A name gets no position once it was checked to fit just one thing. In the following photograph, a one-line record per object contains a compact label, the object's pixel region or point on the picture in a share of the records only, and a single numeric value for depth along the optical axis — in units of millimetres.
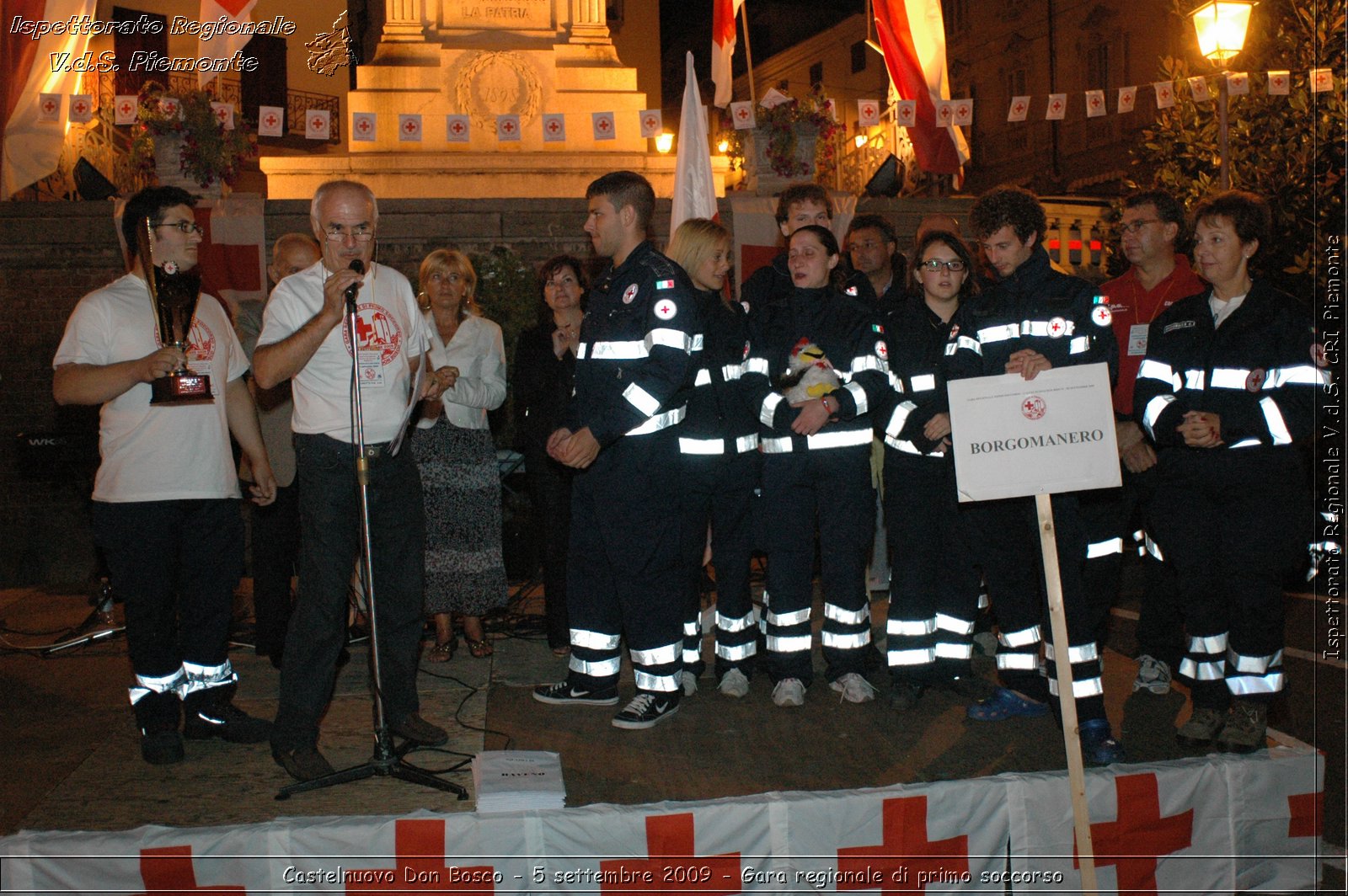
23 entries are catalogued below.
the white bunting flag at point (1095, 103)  12230
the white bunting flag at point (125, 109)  11117
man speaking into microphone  4422
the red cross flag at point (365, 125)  12977
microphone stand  4293
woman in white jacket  6434
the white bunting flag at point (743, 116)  12117
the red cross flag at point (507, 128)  13430
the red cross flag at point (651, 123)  13094
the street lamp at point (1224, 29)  9852
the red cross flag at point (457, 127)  12938
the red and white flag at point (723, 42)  12461
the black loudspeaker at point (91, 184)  11141
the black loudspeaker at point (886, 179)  12117
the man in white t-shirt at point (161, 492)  4762
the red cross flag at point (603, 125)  12289
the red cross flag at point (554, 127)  12539
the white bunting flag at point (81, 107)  10656
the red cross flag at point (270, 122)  11508
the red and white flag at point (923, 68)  12070
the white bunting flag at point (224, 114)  11492
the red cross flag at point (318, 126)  12039
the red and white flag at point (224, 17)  10273
